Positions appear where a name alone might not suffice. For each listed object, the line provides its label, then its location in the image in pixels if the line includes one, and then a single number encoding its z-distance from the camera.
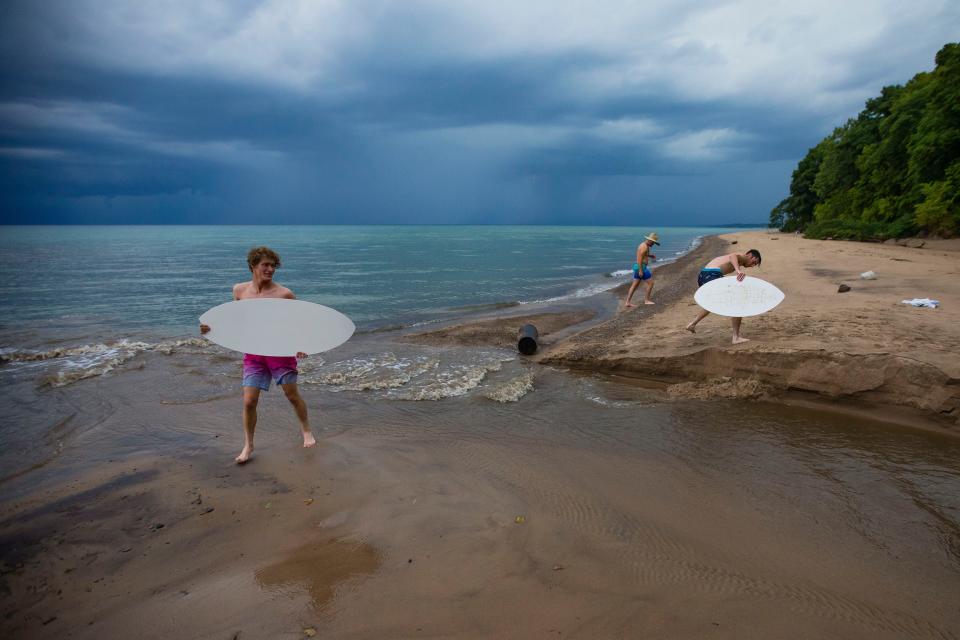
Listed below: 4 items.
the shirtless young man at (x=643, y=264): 12.27
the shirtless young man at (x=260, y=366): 4.73
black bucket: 9.13
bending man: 7.82
